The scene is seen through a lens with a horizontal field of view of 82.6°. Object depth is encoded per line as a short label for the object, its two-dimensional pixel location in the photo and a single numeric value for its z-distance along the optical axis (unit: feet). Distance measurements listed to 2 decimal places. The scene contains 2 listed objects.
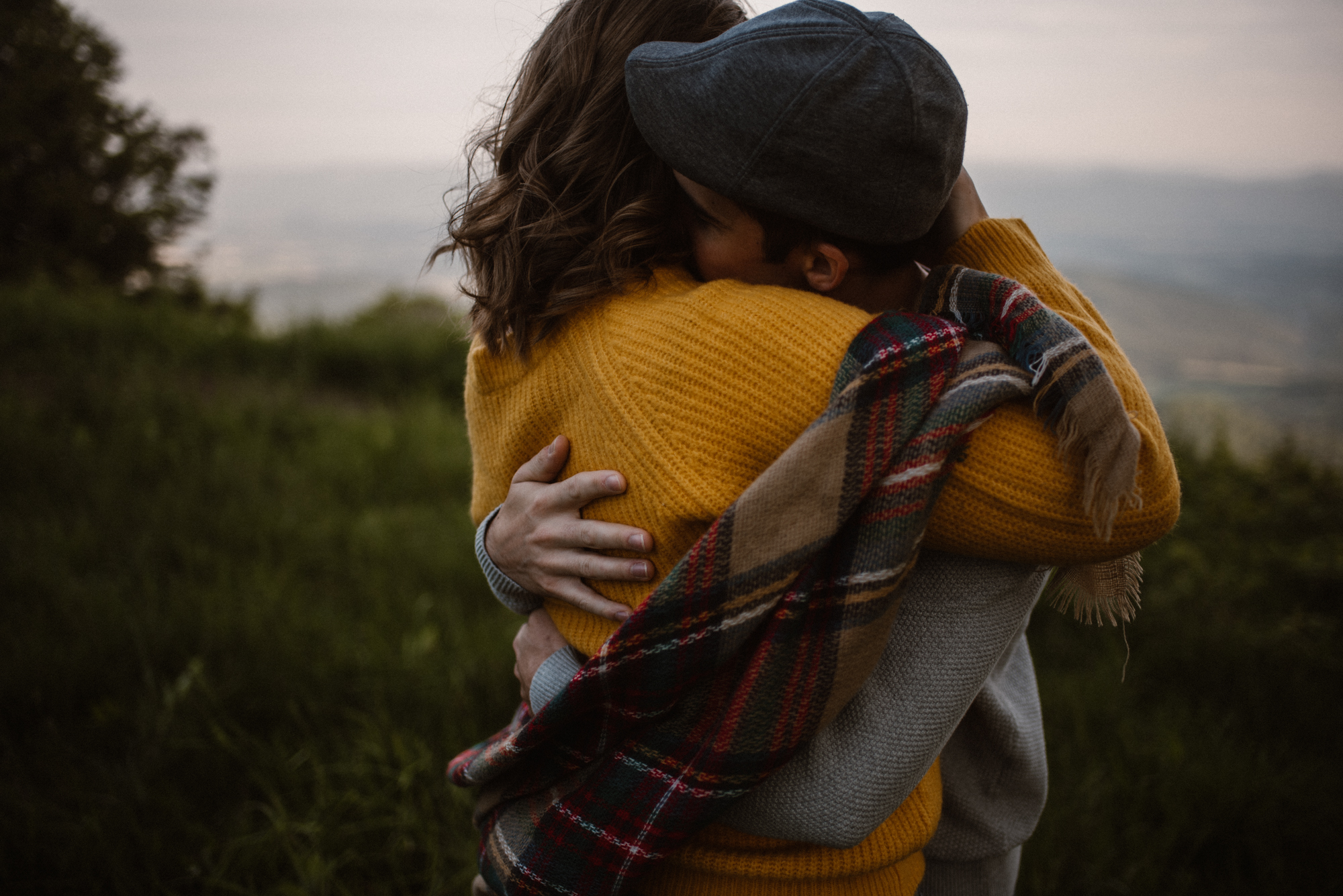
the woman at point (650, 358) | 3.02
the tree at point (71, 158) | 38.63
